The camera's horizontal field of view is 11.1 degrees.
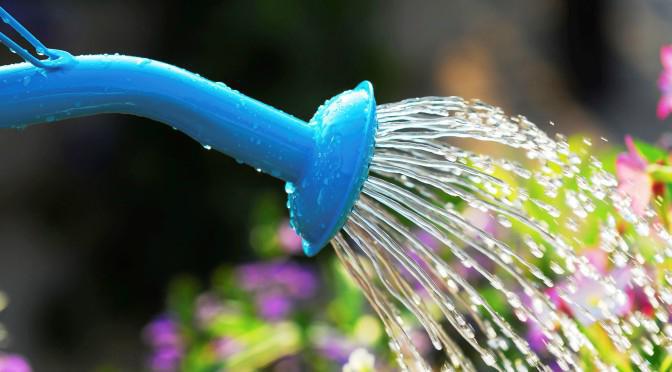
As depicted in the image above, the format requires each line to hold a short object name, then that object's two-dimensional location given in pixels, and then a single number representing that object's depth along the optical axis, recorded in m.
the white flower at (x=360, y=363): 1.42
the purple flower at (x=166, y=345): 1.73
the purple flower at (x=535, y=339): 1.44
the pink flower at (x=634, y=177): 1.37
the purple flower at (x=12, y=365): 1.55
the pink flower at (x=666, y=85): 1.43
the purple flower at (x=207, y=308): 1.73
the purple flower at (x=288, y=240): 1.77
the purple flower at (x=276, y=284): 1.66
